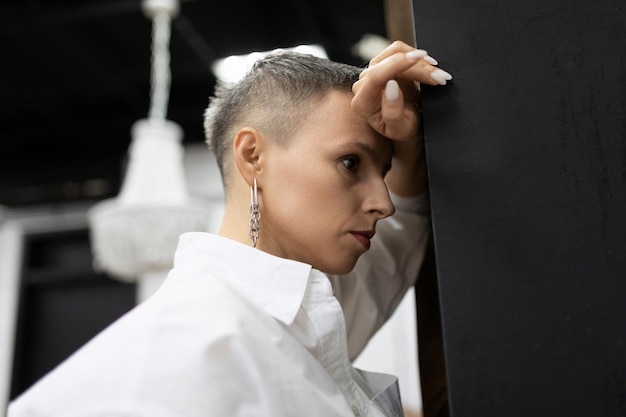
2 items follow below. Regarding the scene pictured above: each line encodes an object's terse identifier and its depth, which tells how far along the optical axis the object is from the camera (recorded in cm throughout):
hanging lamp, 336
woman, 81
